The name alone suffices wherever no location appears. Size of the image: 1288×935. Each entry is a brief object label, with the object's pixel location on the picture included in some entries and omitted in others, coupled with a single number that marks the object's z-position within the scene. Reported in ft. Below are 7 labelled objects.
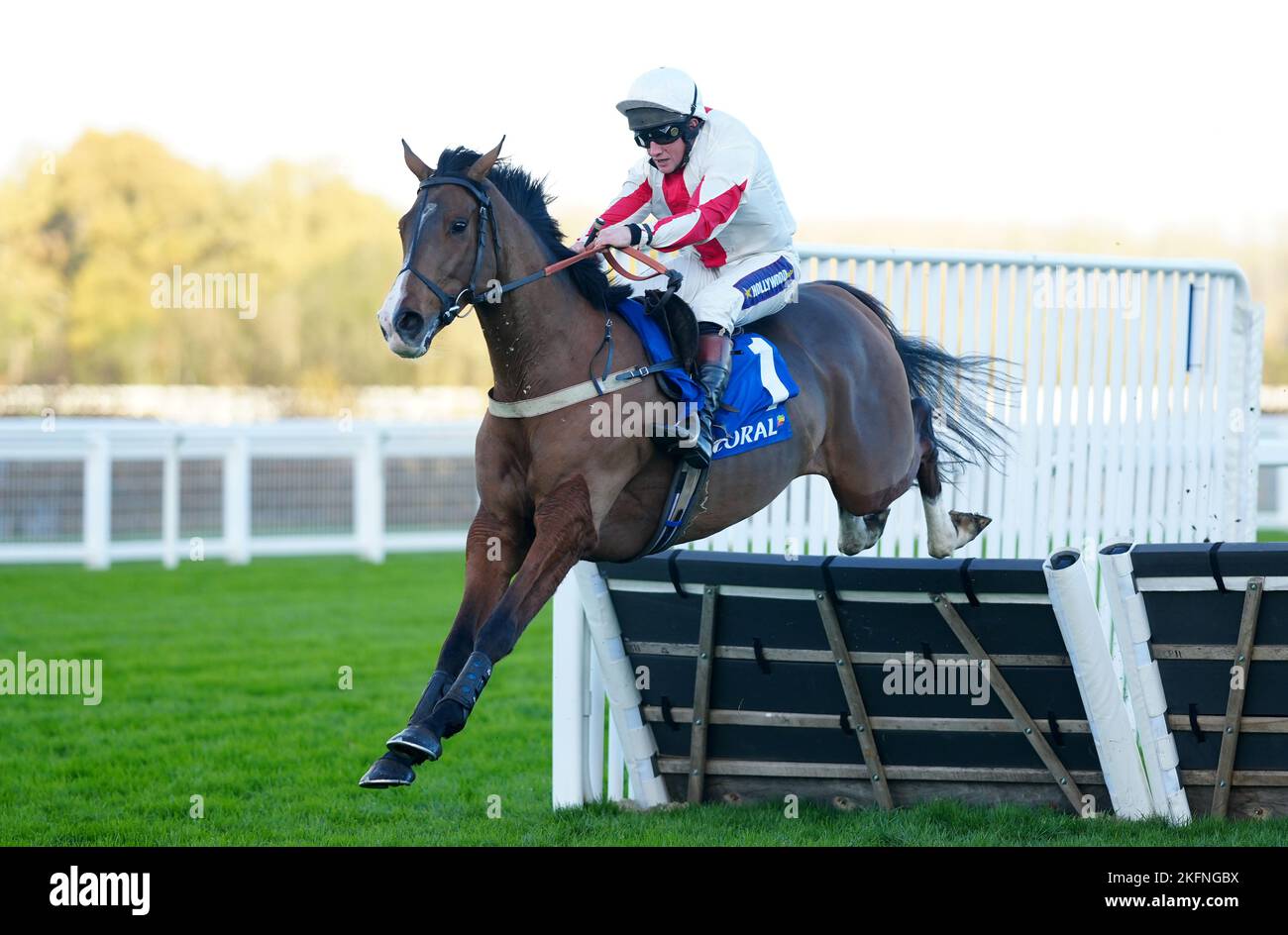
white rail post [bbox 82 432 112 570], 91.35
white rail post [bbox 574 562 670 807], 38.47
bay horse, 27.61
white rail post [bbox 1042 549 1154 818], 33.71
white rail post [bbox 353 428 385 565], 97.76
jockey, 32.09
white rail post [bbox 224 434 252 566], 93.97
